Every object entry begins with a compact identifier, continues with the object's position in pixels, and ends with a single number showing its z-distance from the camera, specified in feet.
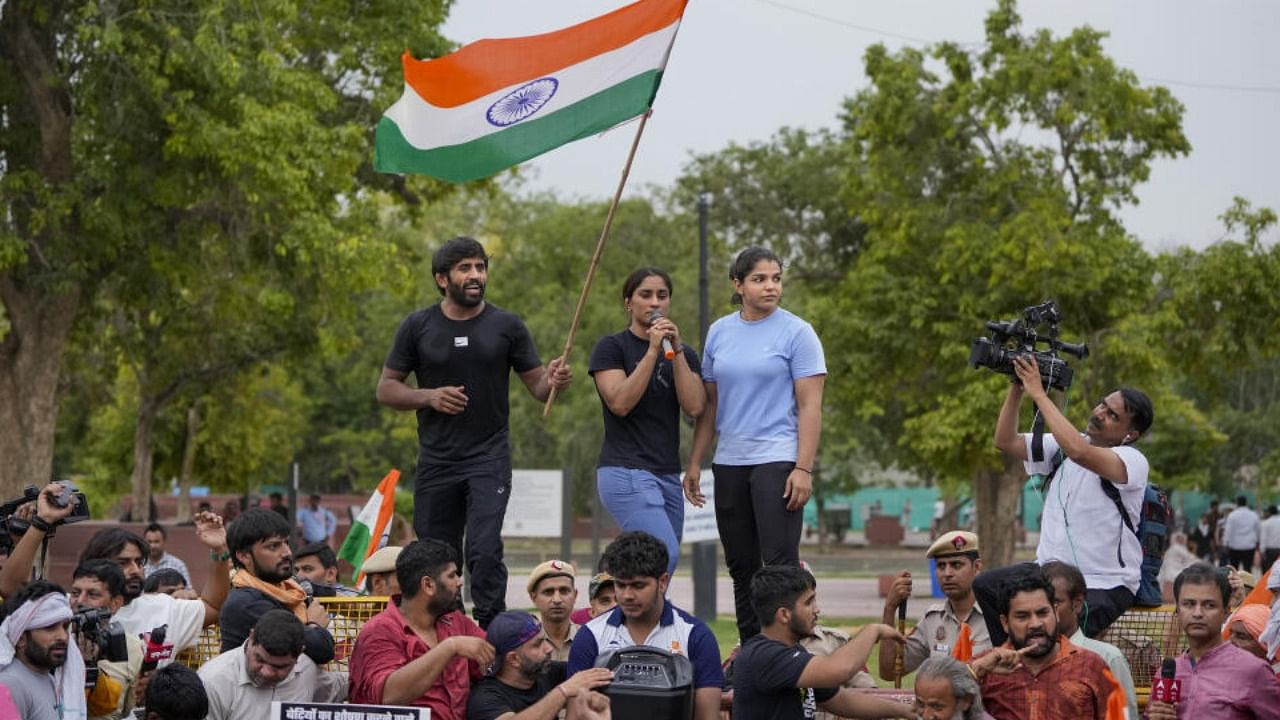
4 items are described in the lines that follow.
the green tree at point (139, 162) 73.72
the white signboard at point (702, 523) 77.36
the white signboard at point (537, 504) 88.48
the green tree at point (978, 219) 96.58
